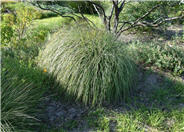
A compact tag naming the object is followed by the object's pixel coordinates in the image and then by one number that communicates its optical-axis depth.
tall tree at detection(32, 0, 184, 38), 5.62
